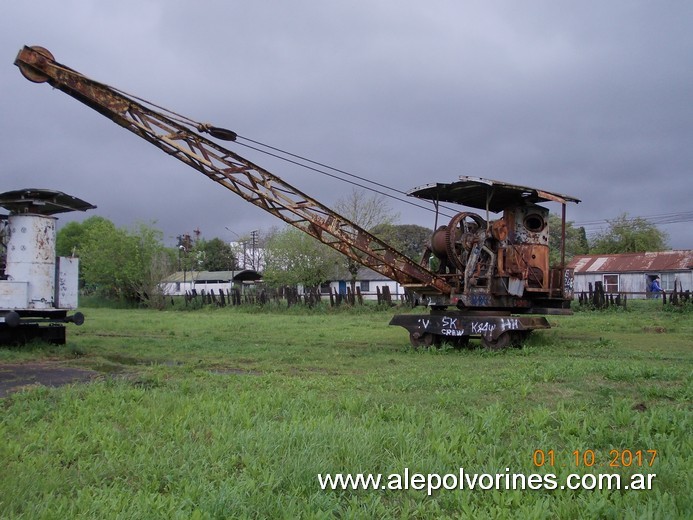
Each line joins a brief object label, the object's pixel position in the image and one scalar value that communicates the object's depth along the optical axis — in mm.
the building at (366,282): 62903
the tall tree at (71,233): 82675
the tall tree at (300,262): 44938
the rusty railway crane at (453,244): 12547
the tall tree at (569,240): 52197
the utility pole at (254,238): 82188
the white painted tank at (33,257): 12141
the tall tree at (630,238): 58719
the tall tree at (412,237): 71875
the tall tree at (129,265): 42666
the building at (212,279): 67938
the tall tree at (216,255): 91438
